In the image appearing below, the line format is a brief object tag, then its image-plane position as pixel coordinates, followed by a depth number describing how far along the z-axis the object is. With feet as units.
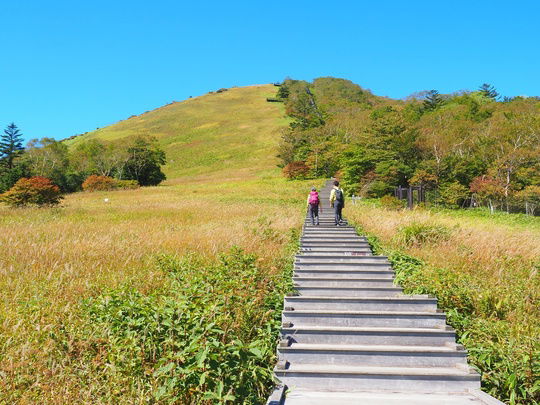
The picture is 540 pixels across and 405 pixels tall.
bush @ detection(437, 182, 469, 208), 120.37
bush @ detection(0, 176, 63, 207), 94.17
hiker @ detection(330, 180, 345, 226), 52.17
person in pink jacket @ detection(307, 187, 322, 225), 53.72
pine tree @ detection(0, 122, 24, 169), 208.49
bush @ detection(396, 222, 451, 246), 40.91
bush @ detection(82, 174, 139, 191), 172.04
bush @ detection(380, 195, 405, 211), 86.35
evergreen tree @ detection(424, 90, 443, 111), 273.31
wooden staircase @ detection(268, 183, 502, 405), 17.39
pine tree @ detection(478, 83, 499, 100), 303.89
